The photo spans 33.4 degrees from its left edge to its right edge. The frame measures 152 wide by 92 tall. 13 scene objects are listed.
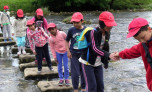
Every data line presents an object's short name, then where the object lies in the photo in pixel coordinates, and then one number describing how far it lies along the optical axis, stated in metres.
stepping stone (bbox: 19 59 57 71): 7.72
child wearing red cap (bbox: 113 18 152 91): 2.88
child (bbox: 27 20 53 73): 6.66
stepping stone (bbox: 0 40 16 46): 11.13
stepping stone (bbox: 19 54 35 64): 8.55
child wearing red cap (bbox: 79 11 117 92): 4.01
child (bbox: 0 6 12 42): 11.27
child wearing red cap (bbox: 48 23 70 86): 5.78
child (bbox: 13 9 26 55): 8.83
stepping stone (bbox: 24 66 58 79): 6.83
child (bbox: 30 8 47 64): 7.04
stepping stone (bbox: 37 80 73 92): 5.78
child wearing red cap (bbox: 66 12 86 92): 4.99
